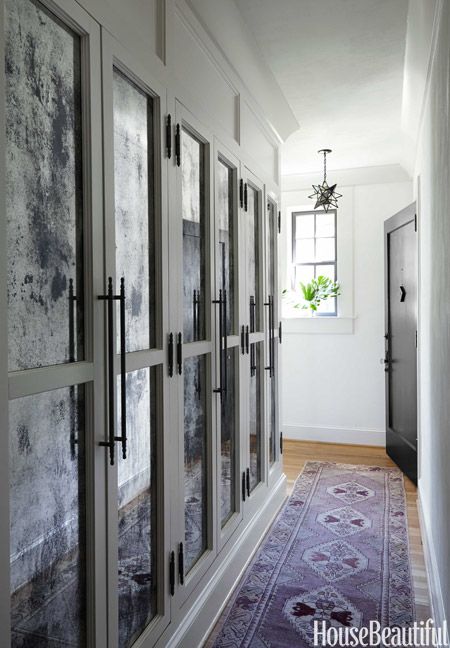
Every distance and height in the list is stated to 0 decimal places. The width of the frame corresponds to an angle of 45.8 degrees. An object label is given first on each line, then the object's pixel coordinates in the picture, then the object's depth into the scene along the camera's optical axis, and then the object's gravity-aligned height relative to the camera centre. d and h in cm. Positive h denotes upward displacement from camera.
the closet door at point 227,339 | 236 -14
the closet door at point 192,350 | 192 -16
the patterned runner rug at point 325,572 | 223 -133
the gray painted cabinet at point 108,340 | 115 -9
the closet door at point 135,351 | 146 -12
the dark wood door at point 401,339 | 392 -25
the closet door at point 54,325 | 113 -3
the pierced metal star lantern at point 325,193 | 464 +102
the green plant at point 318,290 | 537 +18
